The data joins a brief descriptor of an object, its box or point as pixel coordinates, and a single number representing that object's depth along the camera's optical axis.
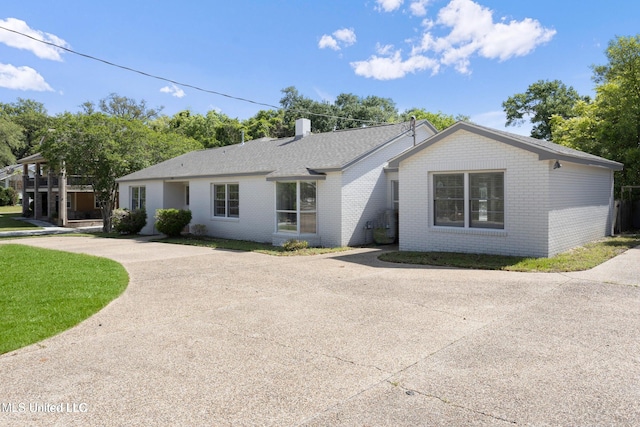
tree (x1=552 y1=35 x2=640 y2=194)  21.55
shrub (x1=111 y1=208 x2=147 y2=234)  20.41
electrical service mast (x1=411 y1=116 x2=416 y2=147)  15.91
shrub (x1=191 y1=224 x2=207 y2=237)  18.44
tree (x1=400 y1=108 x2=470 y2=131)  42.22
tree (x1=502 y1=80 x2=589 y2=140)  45.03
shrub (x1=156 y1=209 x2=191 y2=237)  18.00
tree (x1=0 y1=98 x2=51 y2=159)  57.69
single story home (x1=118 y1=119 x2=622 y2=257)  10.73
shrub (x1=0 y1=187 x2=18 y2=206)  53.37
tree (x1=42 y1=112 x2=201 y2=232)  21.97
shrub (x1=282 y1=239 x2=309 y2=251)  13.68
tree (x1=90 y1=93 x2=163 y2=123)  51.22
